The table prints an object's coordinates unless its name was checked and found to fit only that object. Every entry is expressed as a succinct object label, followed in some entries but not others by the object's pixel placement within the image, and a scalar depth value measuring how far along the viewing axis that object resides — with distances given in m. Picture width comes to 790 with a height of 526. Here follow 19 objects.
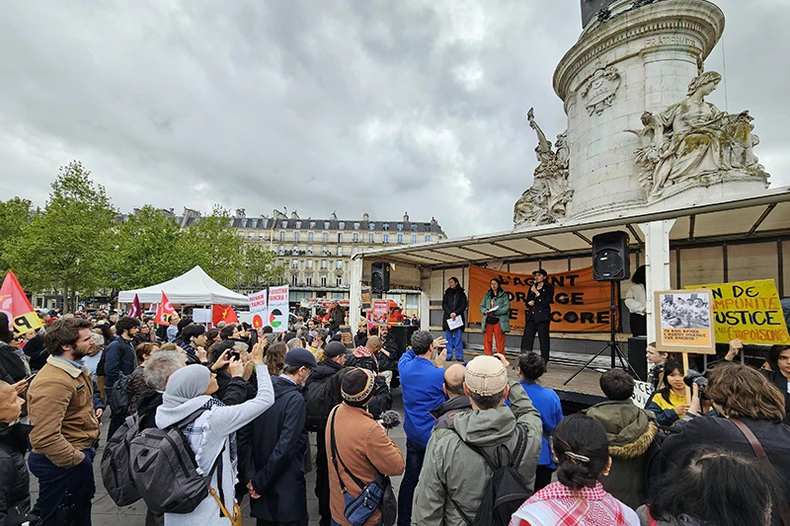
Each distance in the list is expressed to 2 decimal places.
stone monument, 7.51
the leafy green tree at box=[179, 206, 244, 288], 30.34
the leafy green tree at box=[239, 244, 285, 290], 44.28
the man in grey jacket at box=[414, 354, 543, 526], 1.89
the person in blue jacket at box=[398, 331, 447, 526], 3.41
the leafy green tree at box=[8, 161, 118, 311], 19.64
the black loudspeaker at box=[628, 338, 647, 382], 5.69
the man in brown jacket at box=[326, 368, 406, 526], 2.30
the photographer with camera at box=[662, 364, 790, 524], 1.76
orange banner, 8.82
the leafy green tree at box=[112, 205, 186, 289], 23.53
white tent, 11.46
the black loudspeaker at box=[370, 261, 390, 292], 9.86
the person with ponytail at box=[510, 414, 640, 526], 1.40
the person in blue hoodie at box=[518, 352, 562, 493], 2.88
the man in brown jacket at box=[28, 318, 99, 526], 2.51
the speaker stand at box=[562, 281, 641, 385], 5.52
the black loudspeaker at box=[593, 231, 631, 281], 5.77
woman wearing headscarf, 2.07
